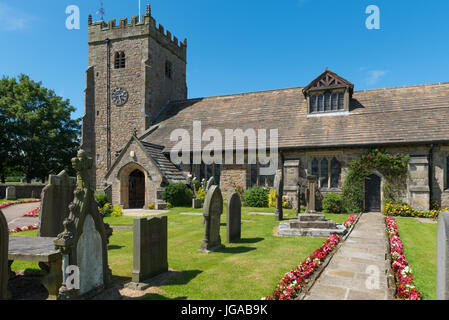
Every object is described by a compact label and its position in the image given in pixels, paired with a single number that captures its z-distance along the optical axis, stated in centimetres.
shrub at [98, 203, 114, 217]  1557
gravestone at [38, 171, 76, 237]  684
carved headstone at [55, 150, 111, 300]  443
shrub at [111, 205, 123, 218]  1555
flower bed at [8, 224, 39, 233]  1095
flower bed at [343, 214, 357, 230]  1168
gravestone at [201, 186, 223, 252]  816
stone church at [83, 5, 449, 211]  1628
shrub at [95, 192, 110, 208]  1666
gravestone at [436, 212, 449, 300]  317
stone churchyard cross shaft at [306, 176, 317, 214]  1157
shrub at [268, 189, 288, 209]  1823
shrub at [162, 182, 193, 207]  1816
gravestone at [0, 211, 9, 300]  341
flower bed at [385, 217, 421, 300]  486
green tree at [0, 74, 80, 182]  3141
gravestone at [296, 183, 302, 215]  1454
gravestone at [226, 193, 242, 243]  913
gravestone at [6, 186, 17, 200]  2395
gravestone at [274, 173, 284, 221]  1343
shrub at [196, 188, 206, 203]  1962
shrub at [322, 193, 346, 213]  1653
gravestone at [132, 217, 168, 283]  568
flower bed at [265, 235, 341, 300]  500
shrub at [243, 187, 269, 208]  1828
